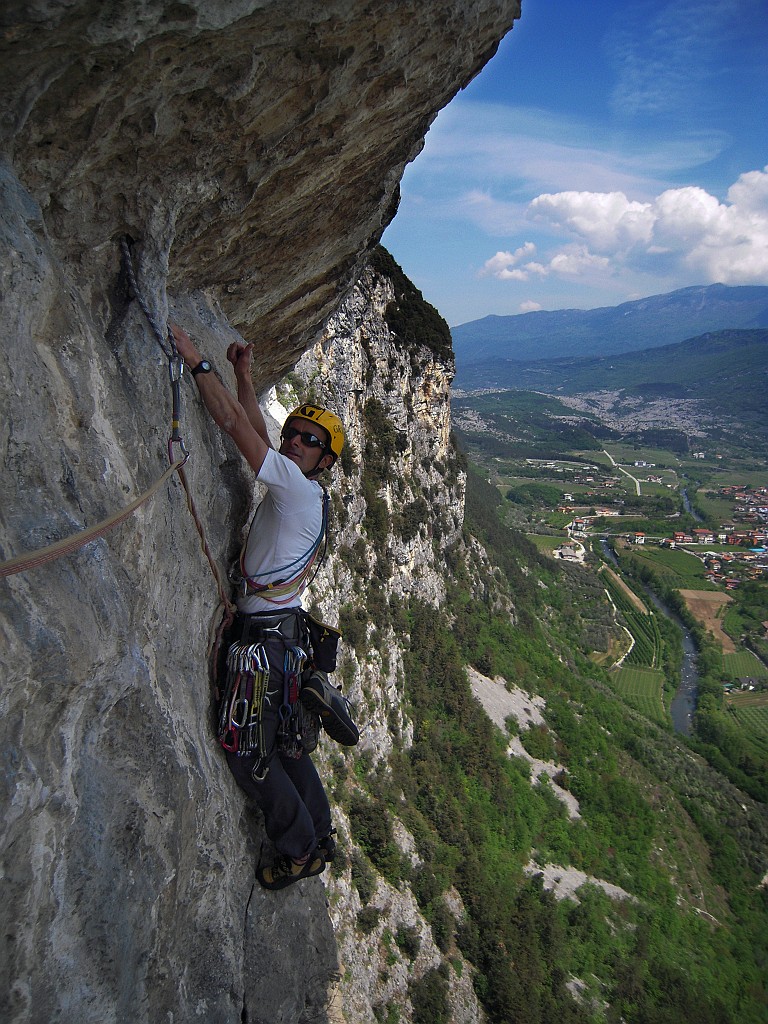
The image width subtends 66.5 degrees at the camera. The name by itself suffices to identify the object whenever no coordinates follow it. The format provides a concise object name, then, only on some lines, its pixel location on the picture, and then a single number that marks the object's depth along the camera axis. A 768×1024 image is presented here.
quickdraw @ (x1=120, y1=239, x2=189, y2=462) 2.98
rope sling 1.95
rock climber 3.59
